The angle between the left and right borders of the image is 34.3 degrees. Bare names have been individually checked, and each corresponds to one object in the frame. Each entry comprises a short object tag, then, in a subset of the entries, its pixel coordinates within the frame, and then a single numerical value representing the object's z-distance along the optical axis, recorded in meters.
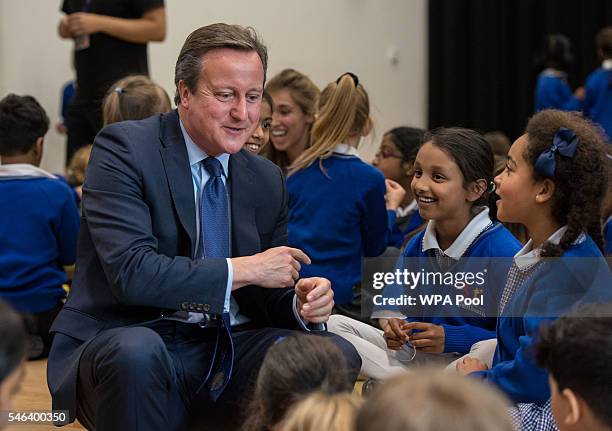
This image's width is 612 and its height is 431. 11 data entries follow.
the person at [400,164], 4.52
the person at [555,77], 7.65
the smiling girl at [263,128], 3.56
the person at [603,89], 6.45
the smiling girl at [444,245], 2.93
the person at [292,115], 4.16
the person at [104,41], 4.52
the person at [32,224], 3.87
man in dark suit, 2.25
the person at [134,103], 3.64
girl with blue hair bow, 2.37
